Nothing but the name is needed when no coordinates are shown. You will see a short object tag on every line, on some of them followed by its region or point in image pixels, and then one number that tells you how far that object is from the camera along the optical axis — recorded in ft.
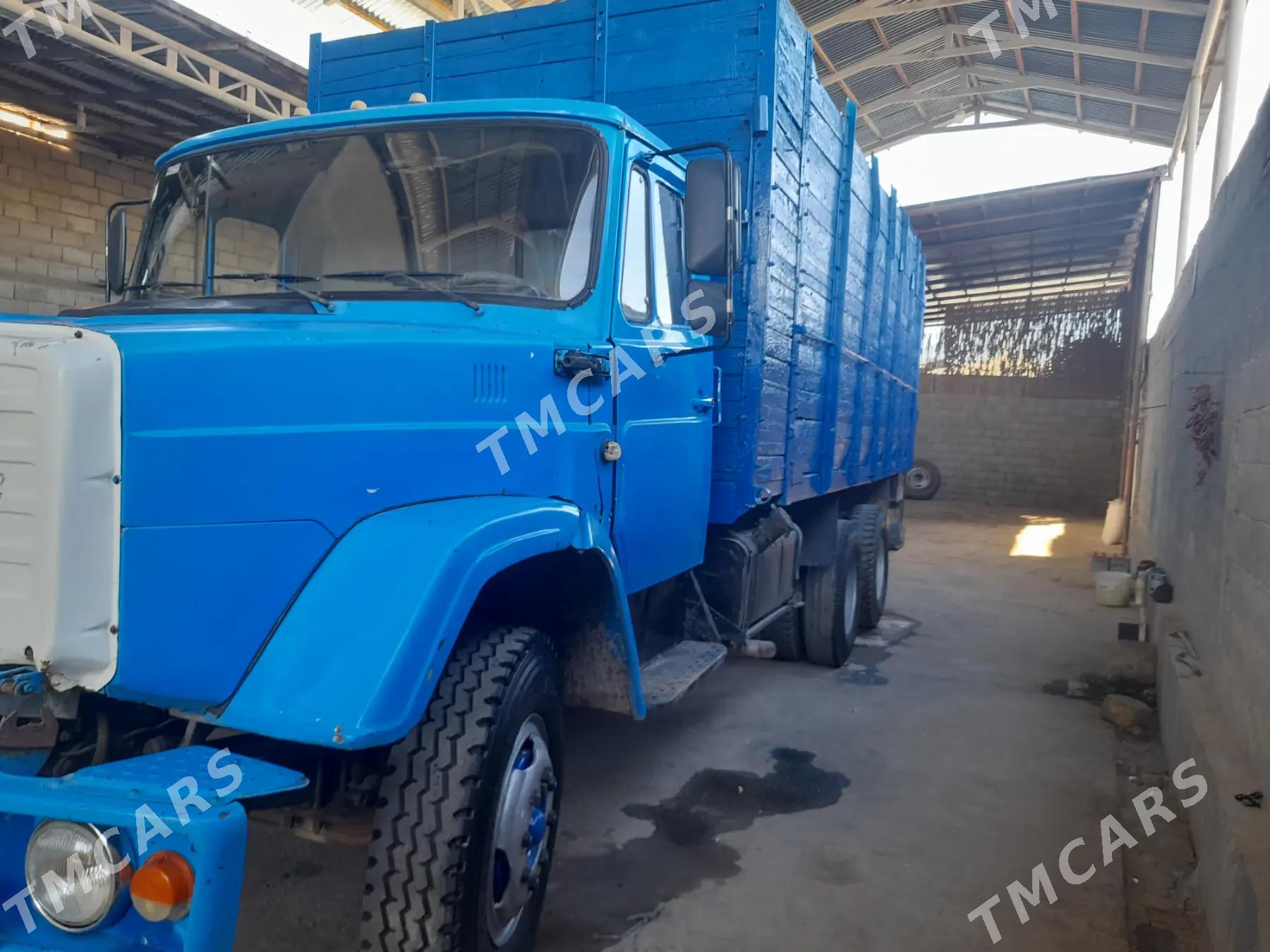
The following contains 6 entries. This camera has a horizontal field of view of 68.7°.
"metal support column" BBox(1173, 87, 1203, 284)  32.32
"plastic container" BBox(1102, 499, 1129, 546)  41.73
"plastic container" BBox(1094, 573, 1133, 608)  27.32
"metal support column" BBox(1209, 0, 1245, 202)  22.84
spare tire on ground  61.46
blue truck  5.63
